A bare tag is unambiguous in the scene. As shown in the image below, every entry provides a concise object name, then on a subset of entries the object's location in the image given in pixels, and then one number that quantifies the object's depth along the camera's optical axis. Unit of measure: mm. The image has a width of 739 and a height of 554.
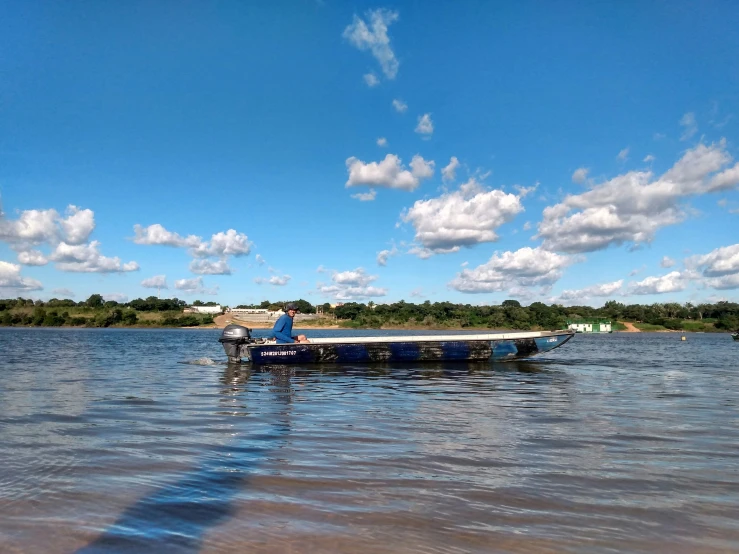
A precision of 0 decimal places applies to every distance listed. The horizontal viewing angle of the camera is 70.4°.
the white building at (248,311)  128125
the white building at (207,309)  136125
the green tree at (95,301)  125088
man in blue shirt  16500
